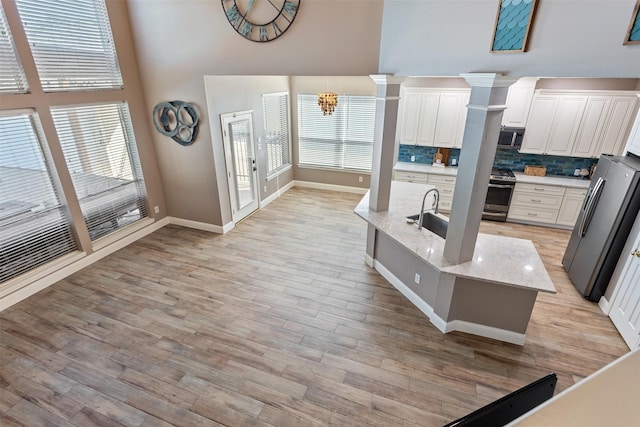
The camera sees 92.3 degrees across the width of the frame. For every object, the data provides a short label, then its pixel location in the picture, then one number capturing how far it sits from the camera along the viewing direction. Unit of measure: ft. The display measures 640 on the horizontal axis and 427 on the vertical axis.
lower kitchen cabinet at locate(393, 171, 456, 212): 19.36
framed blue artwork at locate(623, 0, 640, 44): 6.53
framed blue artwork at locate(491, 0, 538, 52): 7.51
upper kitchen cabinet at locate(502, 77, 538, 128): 17.08
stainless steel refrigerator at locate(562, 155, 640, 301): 10.84
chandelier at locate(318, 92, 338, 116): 18.58
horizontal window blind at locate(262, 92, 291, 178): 20.80
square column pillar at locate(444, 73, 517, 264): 8.29
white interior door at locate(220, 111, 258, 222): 16.98
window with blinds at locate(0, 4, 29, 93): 10.78
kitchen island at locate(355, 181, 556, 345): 9.55
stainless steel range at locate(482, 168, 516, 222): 18.15
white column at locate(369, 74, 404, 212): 11.48
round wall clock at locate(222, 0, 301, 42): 11.36
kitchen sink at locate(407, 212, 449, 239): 12.44
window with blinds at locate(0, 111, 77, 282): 11.37
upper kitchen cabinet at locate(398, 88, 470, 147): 18.58
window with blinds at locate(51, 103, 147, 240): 13.30
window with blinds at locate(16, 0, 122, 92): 11.72
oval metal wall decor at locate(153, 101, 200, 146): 15.30
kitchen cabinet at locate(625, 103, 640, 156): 11.23
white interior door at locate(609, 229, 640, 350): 9.93
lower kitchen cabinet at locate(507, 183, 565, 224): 17.61
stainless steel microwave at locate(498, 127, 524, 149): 17.87
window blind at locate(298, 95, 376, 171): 22.03
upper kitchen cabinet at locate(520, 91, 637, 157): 15.96
